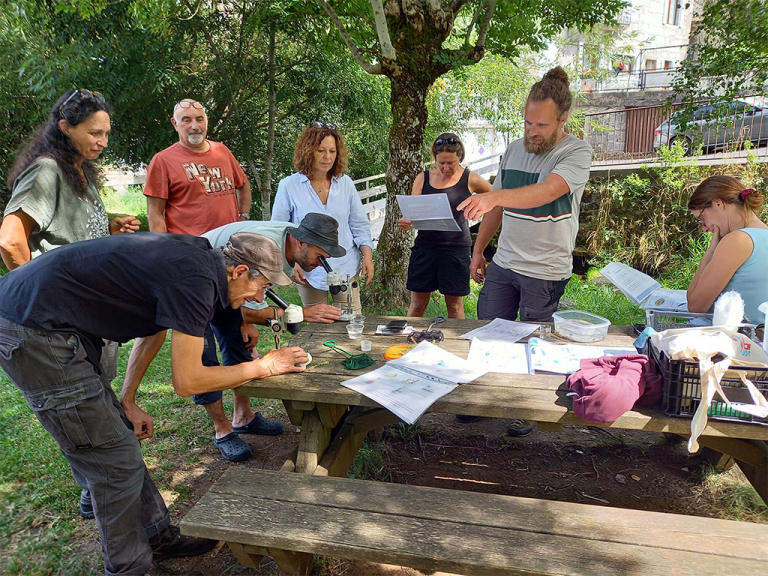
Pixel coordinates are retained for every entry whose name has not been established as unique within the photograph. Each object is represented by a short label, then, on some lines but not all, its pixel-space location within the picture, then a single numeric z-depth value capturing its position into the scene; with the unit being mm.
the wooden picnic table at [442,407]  1944
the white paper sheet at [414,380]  2014
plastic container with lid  2566
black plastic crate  1791
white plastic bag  1756
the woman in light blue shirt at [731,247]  2422
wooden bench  1538
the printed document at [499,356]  2330
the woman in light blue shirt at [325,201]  3426
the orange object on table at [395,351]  2479
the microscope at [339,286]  2740
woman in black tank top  4031
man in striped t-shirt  2799
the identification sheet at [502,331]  2688
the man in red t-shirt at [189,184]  3506
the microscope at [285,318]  2498
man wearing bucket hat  2346
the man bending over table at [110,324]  1786
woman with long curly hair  2385
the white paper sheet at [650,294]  2574
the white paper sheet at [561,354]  2301
